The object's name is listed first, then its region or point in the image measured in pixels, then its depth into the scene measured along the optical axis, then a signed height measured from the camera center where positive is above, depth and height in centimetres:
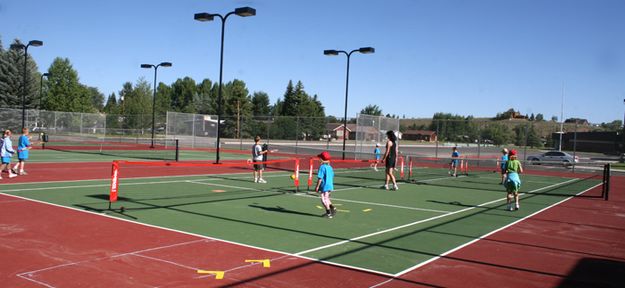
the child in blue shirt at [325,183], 1138 -113
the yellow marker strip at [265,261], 725 -191
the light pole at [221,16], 2078 +474
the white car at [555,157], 3666 -98
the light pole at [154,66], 3682 +439
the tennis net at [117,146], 3362 -194
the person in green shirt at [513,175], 1334 -87
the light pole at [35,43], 3019 +450
